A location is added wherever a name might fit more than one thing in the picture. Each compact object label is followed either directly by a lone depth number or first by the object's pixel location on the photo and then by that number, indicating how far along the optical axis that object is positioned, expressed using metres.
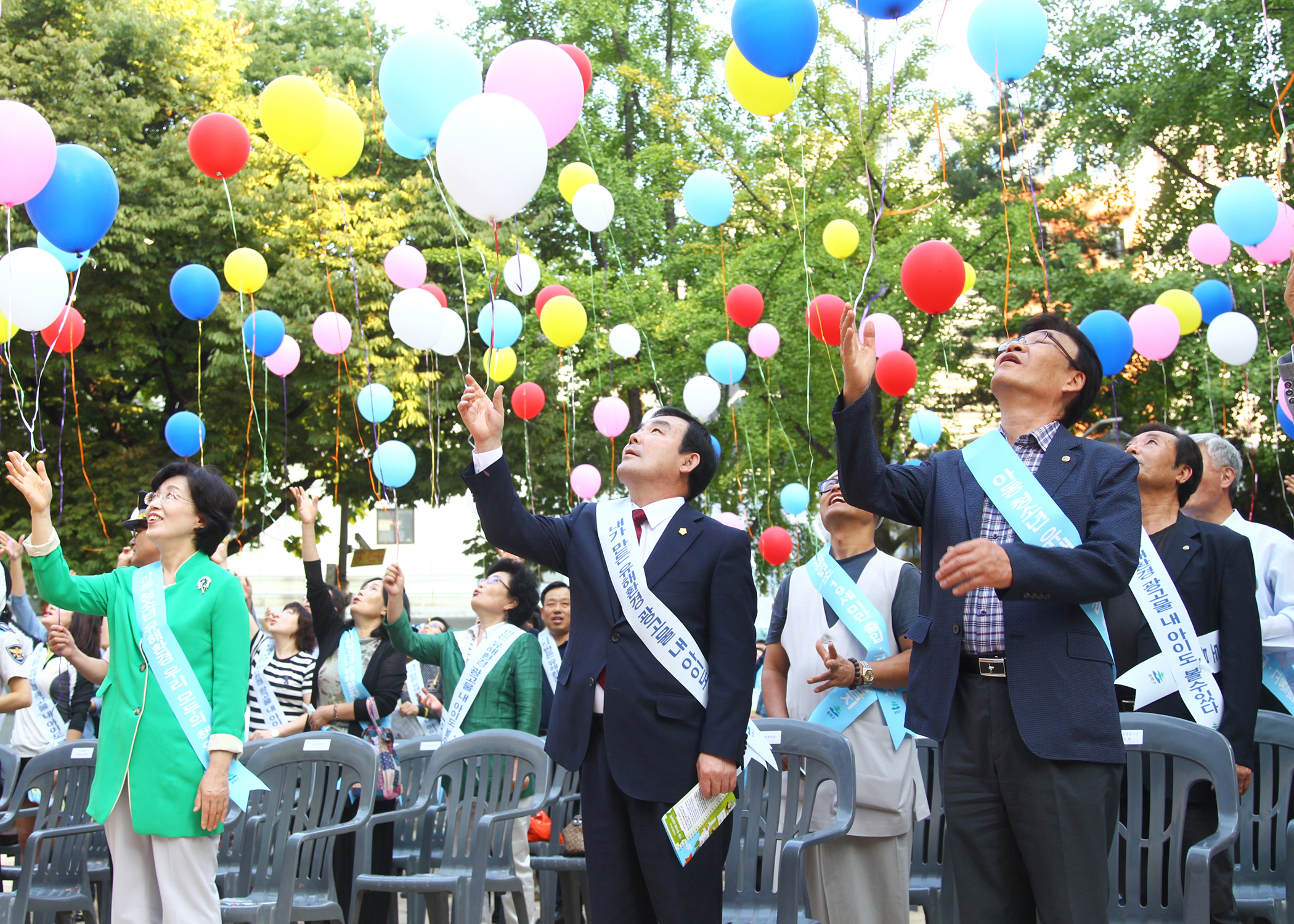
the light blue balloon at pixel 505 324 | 7.86
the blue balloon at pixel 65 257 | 6.96
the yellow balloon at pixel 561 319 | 8.90
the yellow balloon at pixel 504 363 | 7.71
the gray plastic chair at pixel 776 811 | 3.43
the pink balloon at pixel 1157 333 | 8.07
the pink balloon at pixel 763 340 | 9.85
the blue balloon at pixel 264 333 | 8.83
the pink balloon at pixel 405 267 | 8.43
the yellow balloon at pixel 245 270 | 8.47
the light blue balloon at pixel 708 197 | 8.53
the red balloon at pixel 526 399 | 9.57
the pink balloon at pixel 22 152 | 5.16
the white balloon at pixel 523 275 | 6.65
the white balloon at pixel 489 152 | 4.28
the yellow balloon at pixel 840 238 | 8.99
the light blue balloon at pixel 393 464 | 8.57
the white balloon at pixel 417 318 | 7.62
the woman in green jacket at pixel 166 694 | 3.38
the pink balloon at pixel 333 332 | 9.13
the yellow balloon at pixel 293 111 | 6.10
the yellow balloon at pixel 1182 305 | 8.67
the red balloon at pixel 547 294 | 9.51
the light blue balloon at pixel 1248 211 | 6.76
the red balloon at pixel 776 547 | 9.89
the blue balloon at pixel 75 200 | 5.70
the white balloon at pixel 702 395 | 9.59
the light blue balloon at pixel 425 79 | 5.06
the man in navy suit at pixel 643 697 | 2.81
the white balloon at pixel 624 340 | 10.49
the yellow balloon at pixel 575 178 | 8.77
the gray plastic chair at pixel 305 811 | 4.11
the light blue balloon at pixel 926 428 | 10.04
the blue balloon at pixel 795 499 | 10.32
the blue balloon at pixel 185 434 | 9.28
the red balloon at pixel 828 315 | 8.26
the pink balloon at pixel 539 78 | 5.34
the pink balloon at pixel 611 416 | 9.86
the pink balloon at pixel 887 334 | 8.27
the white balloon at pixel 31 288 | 6.07
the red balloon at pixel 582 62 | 6.55
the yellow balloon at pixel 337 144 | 6.54
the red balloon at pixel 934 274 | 6.28
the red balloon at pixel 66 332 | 7.32
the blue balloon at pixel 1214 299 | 8.78
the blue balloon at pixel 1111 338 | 7.54
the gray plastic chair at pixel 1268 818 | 3.54
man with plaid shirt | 2.38
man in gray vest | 3.63
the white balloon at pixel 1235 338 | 7.78
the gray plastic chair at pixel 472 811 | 4.15
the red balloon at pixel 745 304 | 9.26
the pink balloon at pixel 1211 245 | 8.59
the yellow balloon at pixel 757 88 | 6.72
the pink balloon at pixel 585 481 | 9.92
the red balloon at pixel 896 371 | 8.22
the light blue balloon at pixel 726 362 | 9.59
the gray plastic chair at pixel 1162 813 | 3.09
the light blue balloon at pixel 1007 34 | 6.02
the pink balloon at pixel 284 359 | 9.79
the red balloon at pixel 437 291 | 8.36
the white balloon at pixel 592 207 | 8.24
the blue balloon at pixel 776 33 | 5.40
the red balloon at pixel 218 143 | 6.80
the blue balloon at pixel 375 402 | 8.82
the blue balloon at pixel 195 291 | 8.09
